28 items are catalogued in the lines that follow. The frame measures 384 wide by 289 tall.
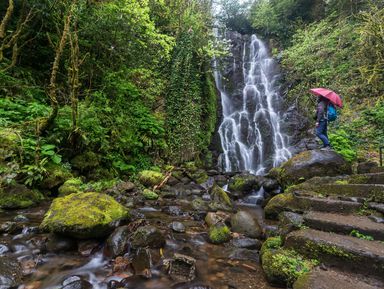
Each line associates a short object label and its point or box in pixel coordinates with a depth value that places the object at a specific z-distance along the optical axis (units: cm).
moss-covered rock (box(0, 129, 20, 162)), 495
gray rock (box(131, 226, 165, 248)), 348
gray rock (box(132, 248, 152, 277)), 297
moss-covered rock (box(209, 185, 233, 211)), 596
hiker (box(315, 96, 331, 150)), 638
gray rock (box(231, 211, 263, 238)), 424
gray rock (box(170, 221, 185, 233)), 439
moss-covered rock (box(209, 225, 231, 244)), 398
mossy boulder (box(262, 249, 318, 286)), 252
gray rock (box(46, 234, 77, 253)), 335
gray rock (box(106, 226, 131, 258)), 334
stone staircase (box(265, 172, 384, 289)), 230
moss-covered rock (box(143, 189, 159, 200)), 637
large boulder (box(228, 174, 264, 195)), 781
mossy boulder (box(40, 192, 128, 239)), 337
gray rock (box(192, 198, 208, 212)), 579
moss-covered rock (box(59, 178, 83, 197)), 545
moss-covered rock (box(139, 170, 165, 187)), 740
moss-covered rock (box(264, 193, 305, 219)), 416
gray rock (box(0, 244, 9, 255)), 321
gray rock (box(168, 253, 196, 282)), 295
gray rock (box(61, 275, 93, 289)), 262
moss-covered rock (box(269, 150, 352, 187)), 576
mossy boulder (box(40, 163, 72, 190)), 556
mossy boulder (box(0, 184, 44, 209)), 464
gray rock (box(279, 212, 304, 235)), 325
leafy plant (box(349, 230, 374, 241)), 274
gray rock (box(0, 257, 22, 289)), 256
